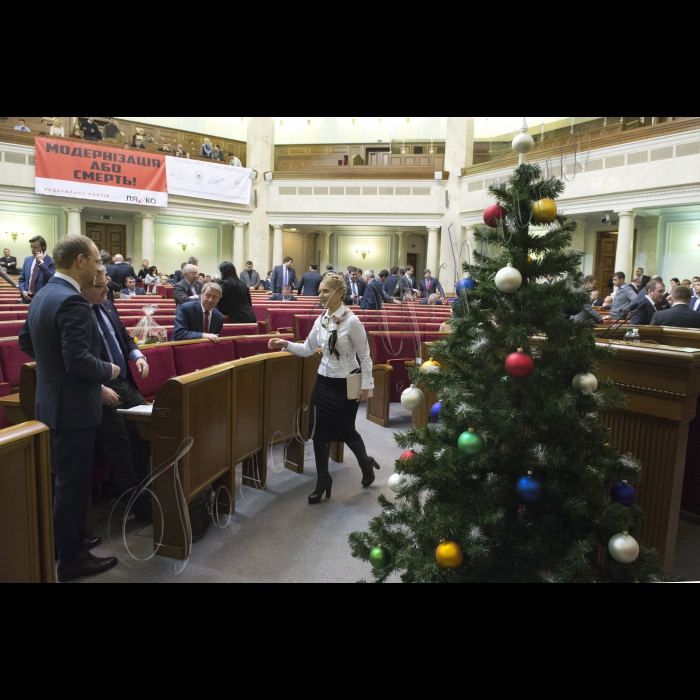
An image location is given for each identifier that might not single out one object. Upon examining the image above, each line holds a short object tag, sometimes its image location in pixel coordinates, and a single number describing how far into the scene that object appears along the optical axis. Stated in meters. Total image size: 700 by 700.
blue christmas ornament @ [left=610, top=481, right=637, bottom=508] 1.83
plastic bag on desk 4.31
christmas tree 1.77
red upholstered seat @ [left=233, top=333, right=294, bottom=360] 4.38
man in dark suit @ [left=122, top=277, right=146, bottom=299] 10.91
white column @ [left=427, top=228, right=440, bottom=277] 17.47
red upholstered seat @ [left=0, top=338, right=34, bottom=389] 3.59
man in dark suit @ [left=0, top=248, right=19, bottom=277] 14.73
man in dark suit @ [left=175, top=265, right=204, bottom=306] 6.00
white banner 15.70
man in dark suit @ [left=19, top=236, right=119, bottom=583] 2.29
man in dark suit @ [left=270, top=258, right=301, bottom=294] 11.46
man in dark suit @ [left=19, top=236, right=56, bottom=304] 5.45
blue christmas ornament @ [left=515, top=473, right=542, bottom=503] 1.73
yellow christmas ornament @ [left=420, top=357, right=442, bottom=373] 1.97
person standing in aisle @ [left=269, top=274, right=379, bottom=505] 3.30
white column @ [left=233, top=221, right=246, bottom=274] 17.92
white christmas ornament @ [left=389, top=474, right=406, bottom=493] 2.05
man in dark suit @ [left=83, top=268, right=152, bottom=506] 2.85
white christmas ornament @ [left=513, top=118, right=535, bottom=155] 1.93
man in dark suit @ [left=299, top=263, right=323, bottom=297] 11.20
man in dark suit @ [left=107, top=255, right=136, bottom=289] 10.55
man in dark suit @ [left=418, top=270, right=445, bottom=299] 11.17
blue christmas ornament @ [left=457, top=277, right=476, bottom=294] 1.94
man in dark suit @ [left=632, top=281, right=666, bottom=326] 6.06
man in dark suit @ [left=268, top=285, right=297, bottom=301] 10.66
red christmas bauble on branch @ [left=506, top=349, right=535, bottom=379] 1.74
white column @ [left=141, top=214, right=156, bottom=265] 16.64
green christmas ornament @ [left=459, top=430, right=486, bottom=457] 1.77
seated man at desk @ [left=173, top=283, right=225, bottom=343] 4.23
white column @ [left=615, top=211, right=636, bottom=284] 12.55
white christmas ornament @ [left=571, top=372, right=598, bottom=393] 1.75
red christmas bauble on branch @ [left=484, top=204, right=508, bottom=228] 1.91
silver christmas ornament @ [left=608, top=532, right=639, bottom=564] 1.71
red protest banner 14.17
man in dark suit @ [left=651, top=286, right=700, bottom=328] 4.80
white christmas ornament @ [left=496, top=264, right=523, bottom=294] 1.76
